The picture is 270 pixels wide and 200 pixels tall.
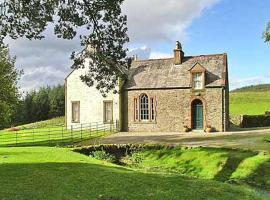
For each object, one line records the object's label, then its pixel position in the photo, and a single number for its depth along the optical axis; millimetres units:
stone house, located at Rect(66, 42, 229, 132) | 41406
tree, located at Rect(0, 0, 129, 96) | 16453
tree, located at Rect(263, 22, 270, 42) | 31761
